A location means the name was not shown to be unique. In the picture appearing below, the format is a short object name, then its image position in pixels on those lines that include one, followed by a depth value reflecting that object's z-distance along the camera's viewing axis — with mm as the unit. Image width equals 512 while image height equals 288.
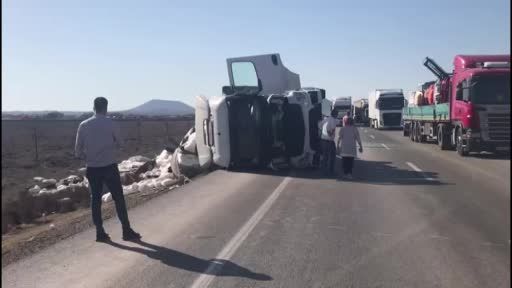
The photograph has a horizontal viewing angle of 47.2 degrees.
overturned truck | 15453
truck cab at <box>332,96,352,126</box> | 52069
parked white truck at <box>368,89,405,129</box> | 41750
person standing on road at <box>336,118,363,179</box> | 13875
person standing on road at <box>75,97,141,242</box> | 7484
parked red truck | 11162
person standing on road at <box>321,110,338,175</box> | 14648
